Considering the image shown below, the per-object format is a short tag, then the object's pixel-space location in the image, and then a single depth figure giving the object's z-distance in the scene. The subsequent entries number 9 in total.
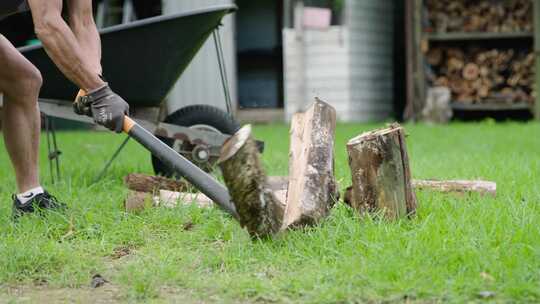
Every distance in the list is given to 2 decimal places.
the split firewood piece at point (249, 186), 4.87
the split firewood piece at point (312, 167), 5.45
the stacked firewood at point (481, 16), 19.53
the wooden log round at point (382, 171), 5.61
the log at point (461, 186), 6.63
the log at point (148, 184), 7.16
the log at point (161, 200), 6.58
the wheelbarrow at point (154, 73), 8.23
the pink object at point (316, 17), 19.69
